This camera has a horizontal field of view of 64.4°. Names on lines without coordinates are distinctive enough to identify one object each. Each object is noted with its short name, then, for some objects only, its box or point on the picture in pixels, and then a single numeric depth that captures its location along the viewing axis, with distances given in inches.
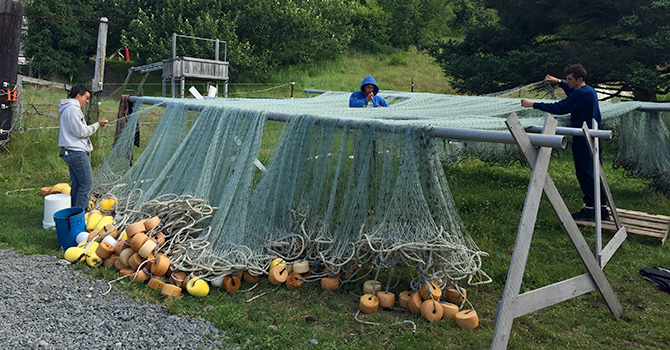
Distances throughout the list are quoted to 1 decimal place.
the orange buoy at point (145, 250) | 172.7
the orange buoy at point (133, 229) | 177.6
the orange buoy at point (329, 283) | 174.2
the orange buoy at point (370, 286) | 166.6
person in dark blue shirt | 222.7
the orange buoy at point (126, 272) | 175.8
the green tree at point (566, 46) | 443.5
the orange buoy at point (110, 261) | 184.7
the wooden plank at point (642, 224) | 226.8
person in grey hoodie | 219.1
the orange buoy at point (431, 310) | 154.4
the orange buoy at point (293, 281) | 173.3
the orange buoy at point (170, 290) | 162.1
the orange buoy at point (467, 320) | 151.9
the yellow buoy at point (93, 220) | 208.8
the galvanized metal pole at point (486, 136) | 129.1
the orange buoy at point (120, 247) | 182.9
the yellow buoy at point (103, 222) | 205.8
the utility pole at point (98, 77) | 340.8
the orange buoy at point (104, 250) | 184.9
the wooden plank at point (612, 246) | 161.5
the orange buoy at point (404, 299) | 162.4
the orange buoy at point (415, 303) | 157.8
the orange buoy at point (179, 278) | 168.7
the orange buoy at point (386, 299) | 161.6
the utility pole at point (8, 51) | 323.9
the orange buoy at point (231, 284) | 171.3
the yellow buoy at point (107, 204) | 221.4
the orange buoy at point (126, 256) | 179.6
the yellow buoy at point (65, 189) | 249.0
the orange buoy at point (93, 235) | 193.2
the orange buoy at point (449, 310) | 157.2
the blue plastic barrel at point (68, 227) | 199.6
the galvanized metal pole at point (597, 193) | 160.6
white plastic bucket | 223.2
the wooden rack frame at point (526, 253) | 129.0
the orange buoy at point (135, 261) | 174.6
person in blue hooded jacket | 256.2
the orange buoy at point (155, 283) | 167.8
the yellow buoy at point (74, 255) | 186.4
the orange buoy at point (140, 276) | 171.9
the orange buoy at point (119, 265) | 180.3
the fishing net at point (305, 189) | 155.4
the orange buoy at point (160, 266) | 171.2
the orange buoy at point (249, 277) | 177.6
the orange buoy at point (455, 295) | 164.4
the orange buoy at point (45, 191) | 252.9
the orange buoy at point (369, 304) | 157.8
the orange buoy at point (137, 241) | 173.5
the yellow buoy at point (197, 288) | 165.3
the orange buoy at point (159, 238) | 180.0
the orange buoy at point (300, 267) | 175.5
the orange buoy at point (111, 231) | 193.9
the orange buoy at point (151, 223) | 183.2
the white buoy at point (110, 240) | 187.6
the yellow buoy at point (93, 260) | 184.1
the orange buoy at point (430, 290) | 157.8
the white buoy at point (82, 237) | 199.0
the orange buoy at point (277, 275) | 173.0
